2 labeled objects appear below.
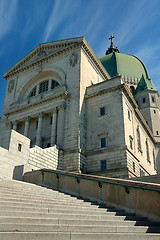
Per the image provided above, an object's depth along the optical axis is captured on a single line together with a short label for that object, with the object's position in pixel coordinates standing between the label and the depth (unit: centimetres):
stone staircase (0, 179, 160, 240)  655
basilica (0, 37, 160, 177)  2977
